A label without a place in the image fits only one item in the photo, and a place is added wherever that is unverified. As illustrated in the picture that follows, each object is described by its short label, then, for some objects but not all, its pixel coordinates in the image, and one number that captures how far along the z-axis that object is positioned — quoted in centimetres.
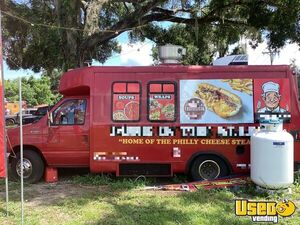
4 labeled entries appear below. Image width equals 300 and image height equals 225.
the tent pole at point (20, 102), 419
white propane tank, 525
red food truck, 616
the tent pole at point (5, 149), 461
